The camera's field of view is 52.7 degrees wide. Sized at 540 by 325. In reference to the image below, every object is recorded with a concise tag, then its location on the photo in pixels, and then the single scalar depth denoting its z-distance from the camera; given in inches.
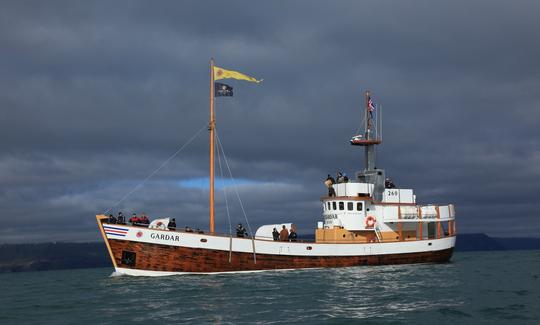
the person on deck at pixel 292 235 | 1590.9
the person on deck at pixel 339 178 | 1736.0
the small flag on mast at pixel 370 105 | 1811.0
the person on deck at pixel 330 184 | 1706.2
